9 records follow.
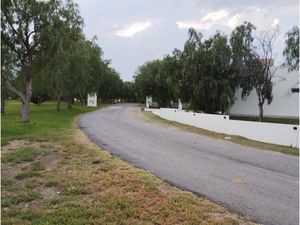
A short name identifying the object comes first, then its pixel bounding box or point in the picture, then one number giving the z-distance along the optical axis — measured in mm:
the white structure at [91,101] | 44198
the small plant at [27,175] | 4702
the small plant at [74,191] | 3836
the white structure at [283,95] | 21651
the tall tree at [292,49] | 19672
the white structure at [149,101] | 39767
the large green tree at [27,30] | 13434
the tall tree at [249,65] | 19627
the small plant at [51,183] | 4228
